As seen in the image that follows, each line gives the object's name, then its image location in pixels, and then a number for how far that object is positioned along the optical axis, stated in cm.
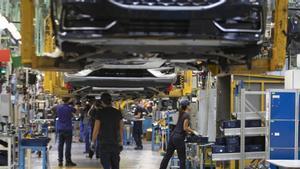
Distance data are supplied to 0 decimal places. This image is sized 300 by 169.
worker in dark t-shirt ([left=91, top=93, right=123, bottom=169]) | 1029
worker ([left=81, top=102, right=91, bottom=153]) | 1856
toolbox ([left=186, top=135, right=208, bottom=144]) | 1289
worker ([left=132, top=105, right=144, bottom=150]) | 2192
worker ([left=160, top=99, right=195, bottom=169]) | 1259
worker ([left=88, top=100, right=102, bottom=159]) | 1314
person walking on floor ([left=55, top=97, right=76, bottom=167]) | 1507
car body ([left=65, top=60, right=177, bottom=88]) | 1034
